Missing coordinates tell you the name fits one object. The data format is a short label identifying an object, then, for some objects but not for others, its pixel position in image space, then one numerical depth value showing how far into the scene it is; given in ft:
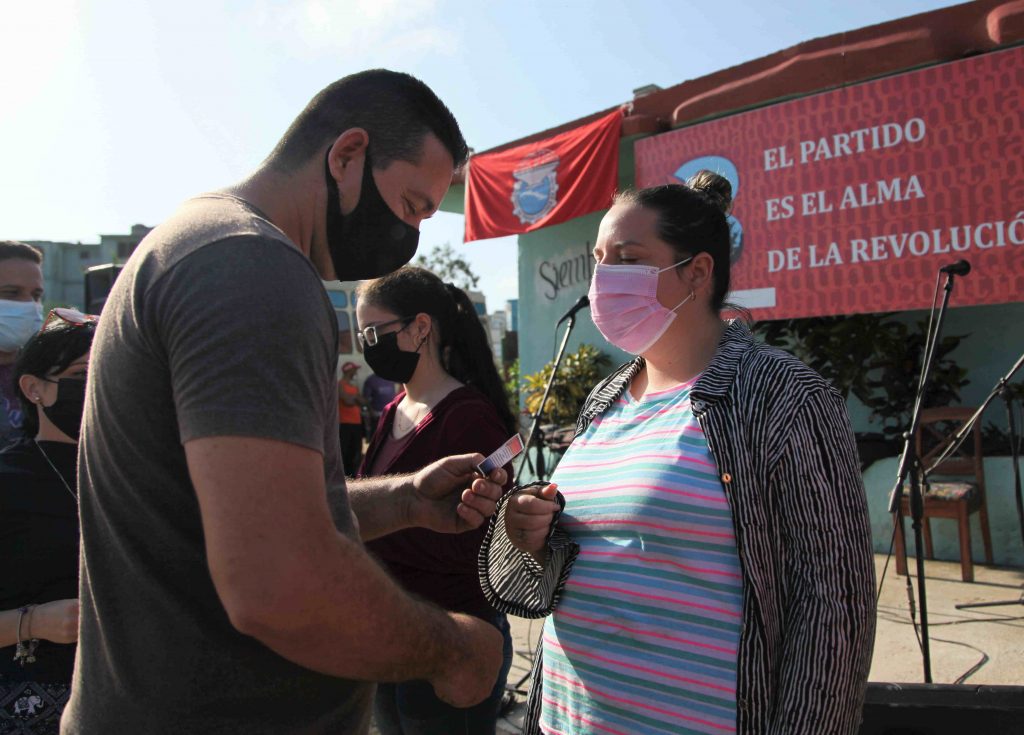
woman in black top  6.22
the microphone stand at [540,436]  14.12
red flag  23.81
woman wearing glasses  7.11
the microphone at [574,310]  12.68
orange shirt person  30.50
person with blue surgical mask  9.23
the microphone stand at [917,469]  11.16
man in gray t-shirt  3.05
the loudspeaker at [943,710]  6.56
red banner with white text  16.98
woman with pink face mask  4.63
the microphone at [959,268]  11.24
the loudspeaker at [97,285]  35.47
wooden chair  17.22
